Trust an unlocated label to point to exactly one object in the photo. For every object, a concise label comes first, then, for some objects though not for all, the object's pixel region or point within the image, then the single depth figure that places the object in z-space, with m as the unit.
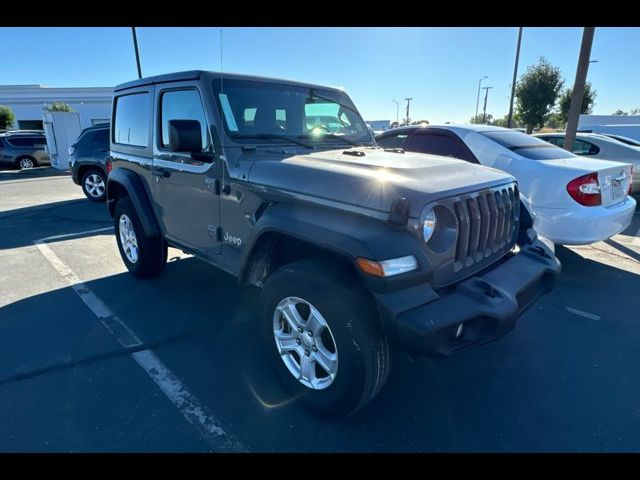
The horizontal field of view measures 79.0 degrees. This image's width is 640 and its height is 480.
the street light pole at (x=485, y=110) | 52.16
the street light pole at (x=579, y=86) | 7.00
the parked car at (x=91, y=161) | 9.49
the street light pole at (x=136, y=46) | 16.29
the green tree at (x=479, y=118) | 57.54
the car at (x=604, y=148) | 8.09
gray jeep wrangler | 2.07
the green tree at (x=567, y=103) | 27.31
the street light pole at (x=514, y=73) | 23.00
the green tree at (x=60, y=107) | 27.59
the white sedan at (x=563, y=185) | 4.31
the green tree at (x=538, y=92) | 26.69
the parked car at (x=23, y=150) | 16.62
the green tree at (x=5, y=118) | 33.00
